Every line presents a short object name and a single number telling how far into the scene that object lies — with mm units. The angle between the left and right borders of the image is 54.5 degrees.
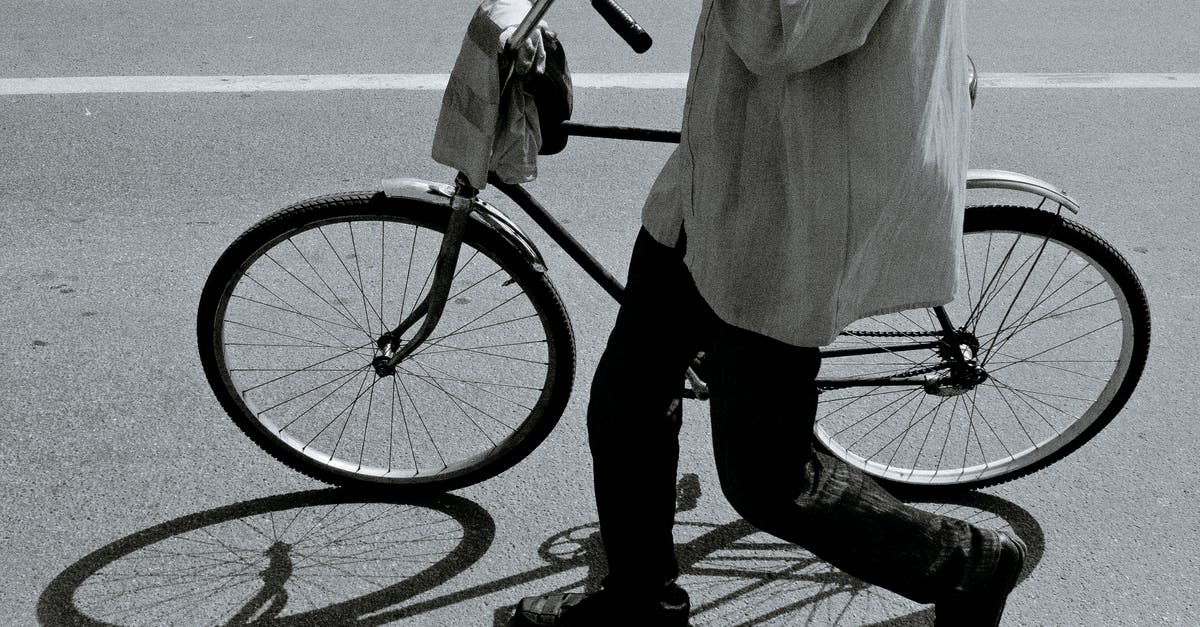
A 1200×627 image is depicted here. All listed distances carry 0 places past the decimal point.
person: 1660
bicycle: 2539
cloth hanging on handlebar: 2143
